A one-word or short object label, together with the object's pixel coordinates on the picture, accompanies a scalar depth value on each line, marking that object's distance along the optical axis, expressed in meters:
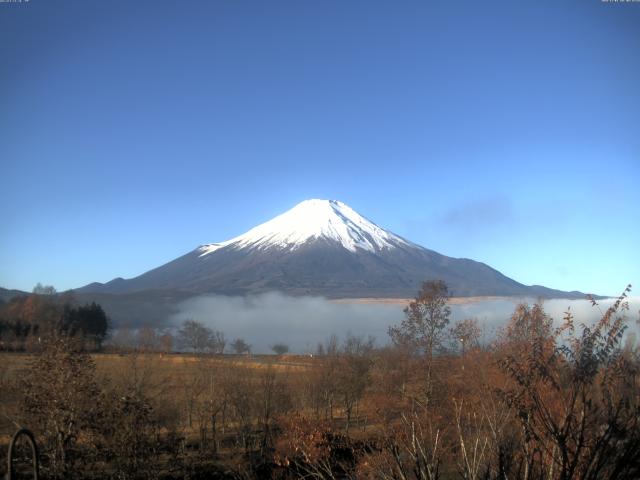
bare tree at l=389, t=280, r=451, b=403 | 31.38
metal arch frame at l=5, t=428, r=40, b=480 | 4.75
